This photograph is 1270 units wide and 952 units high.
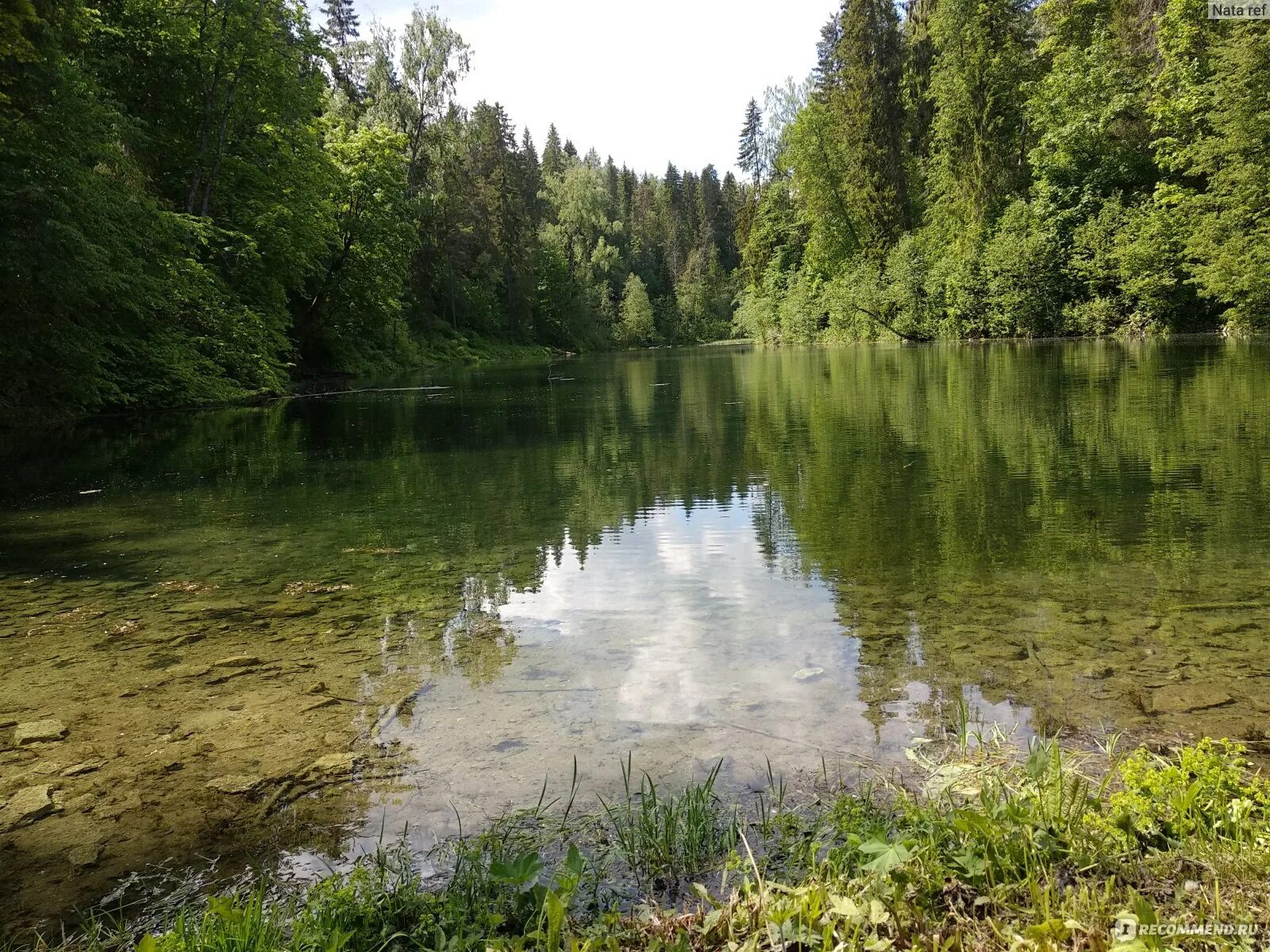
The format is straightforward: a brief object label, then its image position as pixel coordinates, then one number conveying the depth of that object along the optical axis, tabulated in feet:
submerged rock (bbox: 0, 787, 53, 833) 10.09
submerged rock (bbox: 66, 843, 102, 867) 9.23
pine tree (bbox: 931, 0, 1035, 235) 132.87
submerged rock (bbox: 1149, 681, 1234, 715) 11.53
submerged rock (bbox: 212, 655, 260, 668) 15.31
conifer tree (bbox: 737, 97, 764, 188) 278.67
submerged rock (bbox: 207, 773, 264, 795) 10.79
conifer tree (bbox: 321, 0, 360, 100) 198.60
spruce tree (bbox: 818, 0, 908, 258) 161.38
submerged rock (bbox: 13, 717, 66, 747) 12.37
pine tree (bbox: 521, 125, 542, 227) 275.80
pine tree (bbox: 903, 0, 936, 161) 162.09
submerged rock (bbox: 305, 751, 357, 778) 11.15
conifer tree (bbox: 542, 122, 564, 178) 334.65
